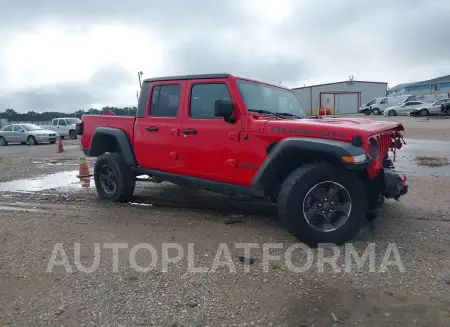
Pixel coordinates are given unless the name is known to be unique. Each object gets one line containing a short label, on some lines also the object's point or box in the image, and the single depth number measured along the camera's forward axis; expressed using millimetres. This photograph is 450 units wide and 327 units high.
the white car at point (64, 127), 28578
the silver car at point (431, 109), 33462
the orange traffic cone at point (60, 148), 17953
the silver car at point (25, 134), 24922
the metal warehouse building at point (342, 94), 48156
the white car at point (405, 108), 34906
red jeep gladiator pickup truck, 4402
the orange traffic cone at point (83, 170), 9820
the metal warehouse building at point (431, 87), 58031
